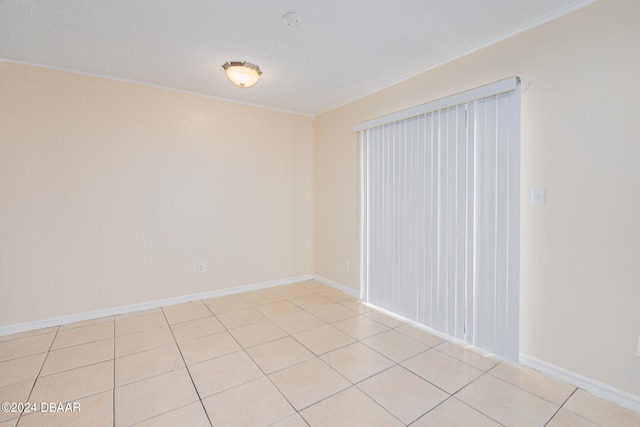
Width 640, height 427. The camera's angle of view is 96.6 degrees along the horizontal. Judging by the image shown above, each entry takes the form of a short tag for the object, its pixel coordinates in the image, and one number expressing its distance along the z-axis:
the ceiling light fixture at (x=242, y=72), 2.61
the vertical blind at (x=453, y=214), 2.24
